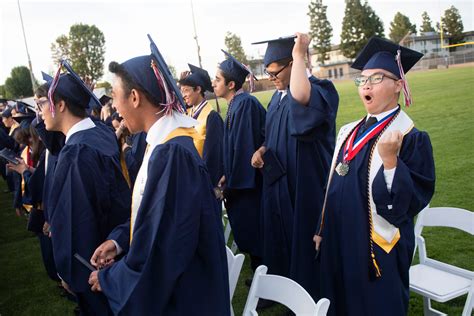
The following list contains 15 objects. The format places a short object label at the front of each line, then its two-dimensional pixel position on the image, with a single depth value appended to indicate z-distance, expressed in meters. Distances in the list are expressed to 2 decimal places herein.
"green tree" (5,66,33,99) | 67.31
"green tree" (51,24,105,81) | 59.19
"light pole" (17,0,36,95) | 30.62
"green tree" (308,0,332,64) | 73.62
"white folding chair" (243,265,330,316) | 2.24
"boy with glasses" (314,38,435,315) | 2.37
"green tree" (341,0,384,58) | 73.06
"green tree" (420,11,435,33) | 107.06
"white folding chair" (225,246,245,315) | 2.84
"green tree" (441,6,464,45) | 90.44
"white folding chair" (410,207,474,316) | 2.93
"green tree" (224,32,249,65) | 74.19
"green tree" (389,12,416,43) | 90.68
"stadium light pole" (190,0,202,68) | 35.81
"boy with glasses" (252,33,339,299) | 3.04
